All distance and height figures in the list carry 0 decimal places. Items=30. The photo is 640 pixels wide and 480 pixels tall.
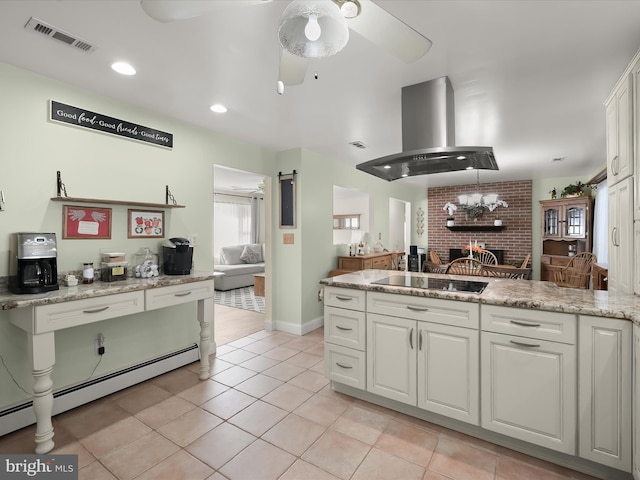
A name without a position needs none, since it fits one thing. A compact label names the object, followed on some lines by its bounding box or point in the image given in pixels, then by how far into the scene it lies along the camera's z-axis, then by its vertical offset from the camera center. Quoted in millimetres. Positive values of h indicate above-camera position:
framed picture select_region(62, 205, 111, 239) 2357 +132
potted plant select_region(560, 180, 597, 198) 5738 +884
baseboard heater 2068 -1138
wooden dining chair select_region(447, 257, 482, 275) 3393 -344
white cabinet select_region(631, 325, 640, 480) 1455 -763
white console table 1829 -457
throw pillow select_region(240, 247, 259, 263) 7691 -407
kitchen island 1590 -712
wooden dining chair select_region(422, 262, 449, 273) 6030 -559
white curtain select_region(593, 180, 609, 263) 4871 +221
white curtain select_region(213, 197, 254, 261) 7939 +443
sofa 6703 -597
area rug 5406 -1113
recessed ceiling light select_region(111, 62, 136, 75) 2072 +1128
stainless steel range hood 2260 +780
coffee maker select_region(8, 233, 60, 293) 1982 -148
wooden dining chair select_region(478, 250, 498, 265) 6330 -387
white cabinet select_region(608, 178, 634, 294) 1972 +8
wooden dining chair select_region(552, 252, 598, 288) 3626 -410
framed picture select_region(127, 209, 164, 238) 2738 +138
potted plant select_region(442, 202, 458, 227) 6859 +617
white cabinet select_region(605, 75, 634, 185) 1955 +689
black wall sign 2301 +912
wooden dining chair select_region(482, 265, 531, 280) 4374 -472
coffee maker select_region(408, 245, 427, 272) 6461 -426
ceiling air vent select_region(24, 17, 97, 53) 1672 +1123
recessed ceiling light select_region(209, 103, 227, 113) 2713 +1130
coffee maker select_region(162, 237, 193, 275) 2781 -155
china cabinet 5500 +141
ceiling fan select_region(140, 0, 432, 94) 1062 +844
